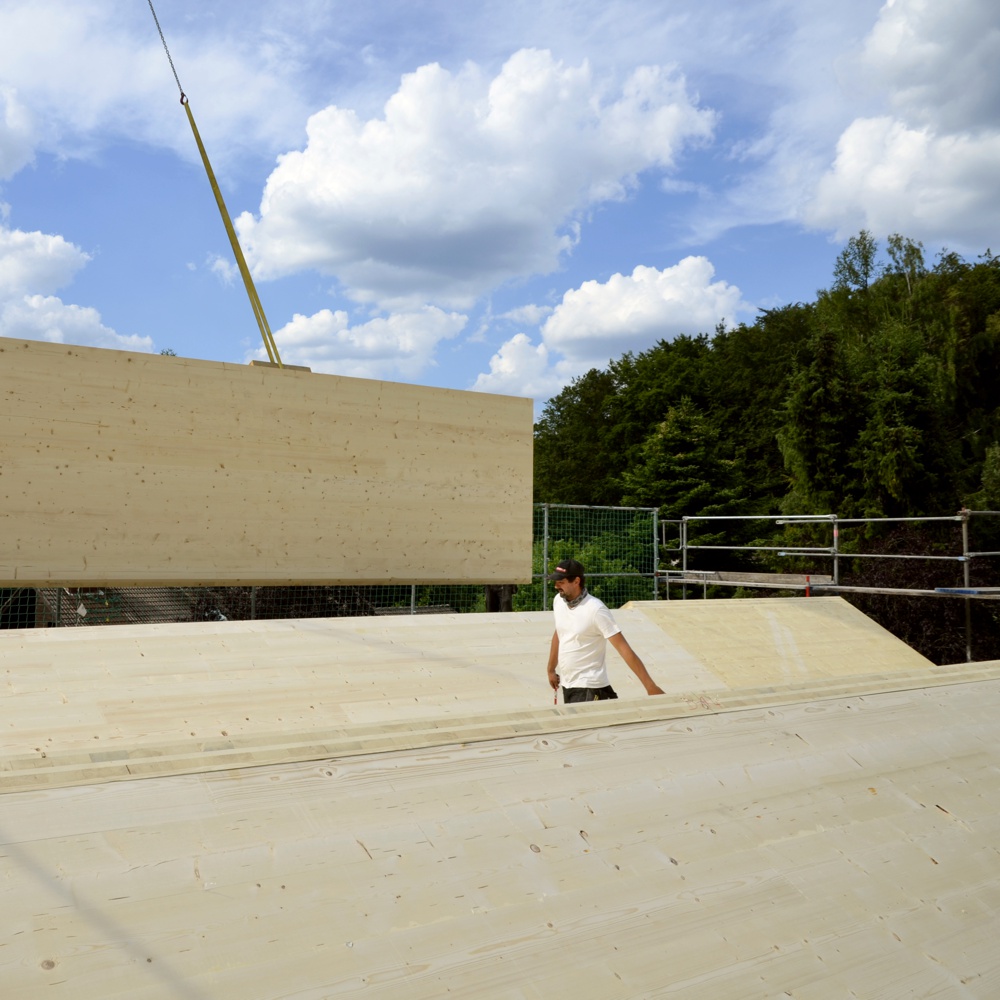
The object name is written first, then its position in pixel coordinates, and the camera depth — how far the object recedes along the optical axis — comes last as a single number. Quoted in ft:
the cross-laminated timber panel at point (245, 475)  30.22
